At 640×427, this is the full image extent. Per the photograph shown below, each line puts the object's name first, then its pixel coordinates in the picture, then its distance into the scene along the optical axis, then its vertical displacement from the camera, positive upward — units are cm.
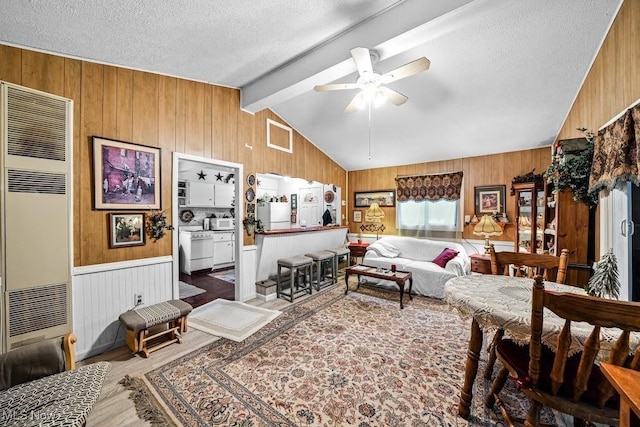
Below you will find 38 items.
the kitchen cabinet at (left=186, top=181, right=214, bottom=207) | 571 +45
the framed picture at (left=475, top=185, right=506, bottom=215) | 469 +25
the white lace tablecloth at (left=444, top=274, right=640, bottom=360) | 113 -55
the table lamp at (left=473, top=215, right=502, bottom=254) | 419 -27
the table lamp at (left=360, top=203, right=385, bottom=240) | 551 -17
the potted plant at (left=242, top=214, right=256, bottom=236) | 384 -18
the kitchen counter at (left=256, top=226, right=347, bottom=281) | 404 -61
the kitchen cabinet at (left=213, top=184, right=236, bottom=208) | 623 +43
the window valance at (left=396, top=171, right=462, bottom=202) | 511 +55
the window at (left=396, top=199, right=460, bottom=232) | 518 -8
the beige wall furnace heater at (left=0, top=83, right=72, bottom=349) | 187 -1
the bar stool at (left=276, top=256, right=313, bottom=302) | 385 -101
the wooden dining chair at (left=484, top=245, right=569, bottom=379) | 198 -45
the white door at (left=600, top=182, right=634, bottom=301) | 180 -15
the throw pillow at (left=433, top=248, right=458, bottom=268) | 430 -82
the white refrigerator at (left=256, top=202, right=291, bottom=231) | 575 -7
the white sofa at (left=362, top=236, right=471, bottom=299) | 401 -94
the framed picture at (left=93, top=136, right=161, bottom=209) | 248 +41
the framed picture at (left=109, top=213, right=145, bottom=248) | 257 -19
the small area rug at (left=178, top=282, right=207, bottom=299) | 402 -137
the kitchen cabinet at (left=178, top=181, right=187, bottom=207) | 568 +45
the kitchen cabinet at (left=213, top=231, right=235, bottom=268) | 567 -87
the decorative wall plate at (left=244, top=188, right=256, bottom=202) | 388 +28
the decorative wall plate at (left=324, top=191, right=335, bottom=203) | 616 +40
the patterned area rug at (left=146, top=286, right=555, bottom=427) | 168 -140
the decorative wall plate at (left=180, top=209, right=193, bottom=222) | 589 -8
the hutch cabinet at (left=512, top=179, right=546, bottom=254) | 344 -7
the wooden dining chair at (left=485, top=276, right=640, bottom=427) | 93 -65
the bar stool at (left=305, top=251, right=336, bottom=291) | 431 -96
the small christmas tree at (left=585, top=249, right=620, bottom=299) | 143 -40
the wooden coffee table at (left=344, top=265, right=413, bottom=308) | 358 -98
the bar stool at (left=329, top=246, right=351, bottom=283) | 482 -88
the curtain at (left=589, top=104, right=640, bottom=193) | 150 +40
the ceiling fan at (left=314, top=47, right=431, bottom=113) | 202 +124
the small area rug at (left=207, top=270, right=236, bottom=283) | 498 -138
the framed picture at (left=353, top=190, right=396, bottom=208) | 602 +35
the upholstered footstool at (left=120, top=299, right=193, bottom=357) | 237 -111
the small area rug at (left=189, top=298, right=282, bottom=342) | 284 -139
